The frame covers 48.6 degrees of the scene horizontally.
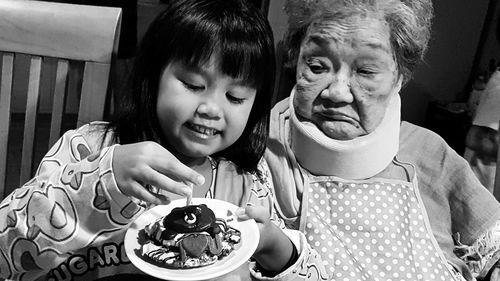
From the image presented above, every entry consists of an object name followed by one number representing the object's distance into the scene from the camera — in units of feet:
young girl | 2.50
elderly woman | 3.84
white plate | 2.35
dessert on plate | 2.45
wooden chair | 3.41
